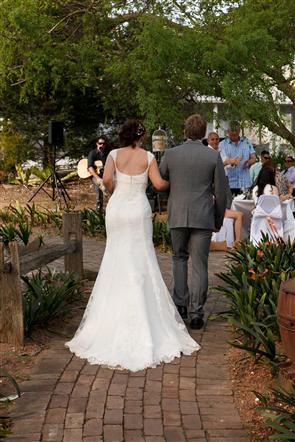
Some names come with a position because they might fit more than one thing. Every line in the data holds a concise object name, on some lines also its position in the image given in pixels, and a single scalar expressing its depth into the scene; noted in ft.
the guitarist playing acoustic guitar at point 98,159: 50.01
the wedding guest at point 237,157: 41.63
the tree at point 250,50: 40.16
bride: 20.70
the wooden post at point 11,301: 20.35
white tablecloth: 37.86
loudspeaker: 61.41
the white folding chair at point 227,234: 39.24
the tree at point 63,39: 49.32
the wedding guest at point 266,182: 35.73
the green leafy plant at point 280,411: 13.52
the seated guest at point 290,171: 54.24
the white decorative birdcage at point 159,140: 54.44
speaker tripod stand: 59.72
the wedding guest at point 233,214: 38.88
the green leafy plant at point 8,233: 33.70
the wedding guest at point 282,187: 39.22
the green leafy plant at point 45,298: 21.88
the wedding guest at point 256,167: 49.70
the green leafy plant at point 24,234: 31.04
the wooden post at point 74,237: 27.12
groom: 22.58
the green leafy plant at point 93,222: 43.42
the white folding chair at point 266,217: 35.70
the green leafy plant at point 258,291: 18.88
